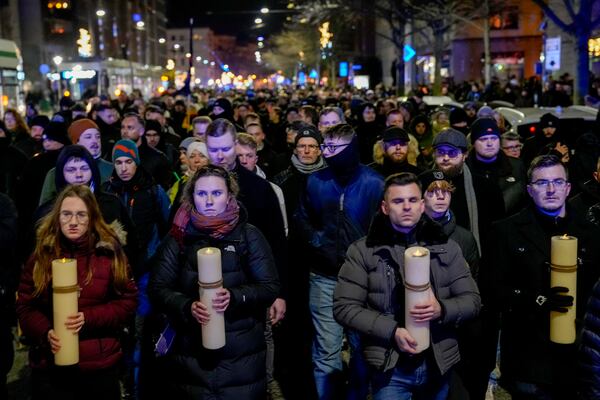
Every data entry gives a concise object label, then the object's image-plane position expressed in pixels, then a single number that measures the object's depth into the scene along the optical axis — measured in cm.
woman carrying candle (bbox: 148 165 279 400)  457
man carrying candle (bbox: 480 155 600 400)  459
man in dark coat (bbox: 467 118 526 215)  741
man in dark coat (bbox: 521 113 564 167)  1070
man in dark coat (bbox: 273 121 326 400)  674
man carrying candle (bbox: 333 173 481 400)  418
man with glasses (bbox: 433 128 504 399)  630
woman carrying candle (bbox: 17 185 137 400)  460
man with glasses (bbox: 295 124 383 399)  593
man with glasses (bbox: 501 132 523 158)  885
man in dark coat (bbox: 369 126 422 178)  807
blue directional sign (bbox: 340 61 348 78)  7612
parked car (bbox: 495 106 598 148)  1278
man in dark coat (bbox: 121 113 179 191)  877
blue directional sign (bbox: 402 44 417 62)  3206
